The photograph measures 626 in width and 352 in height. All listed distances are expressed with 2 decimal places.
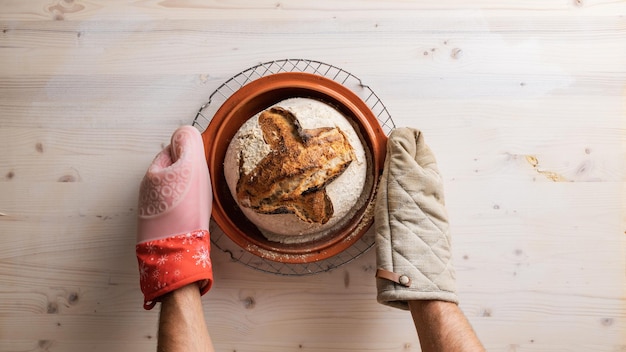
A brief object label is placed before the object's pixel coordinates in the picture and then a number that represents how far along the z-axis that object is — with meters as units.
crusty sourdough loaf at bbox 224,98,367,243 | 1.03
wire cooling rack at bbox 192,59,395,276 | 1.28
